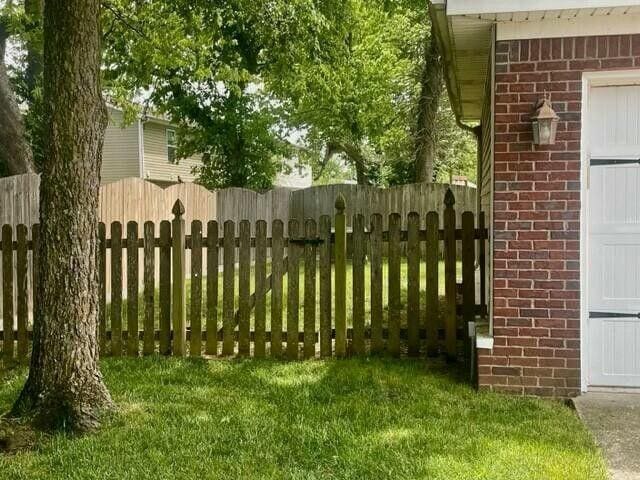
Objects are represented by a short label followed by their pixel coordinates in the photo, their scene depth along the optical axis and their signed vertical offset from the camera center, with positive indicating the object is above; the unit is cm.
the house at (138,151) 2431 +300
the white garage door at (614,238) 477 -7
